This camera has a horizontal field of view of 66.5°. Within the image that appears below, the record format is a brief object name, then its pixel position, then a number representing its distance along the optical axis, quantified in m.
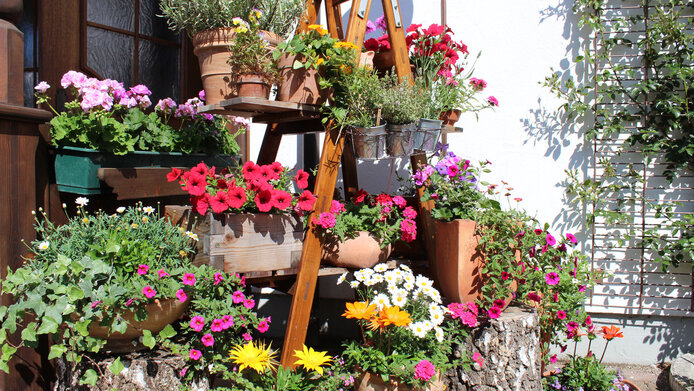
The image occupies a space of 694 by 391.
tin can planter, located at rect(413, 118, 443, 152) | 2.45
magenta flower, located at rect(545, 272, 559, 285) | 2.54
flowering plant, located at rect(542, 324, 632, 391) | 2.72
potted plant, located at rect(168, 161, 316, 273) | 2.16
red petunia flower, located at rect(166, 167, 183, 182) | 2.29
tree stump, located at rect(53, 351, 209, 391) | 1.98
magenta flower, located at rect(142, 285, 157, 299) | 1.93
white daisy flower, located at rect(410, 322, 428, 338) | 2.22
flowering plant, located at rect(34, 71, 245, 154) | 2.41
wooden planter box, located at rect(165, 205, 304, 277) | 2.16
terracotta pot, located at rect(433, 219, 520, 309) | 2.48
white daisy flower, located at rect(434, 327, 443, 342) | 2.29
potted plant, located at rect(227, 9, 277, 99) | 2.25
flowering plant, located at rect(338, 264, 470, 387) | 2.18
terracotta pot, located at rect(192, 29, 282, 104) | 2.36
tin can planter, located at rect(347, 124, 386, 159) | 2.36
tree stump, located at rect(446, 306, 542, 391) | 2.45
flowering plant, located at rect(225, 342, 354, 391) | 2.08
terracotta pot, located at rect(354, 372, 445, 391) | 2.20
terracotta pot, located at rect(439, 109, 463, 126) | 2.77
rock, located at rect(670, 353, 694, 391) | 2.79
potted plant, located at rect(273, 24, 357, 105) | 2.29
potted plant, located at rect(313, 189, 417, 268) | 2.53
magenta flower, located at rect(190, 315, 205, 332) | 2.05
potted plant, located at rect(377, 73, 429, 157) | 2.36
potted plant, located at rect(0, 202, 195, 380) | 1.87
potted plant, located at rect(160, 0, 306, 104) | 2.37
